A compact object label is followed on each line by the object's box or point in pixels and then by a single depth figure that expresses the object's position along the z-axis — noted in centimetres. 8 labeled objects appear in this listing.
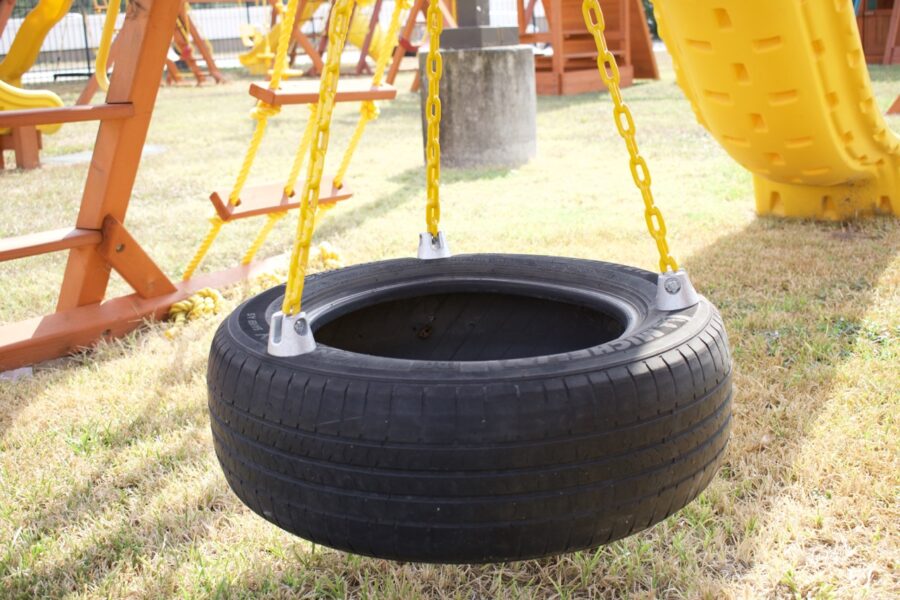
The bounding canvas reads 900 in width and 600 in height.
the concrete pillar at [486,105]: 670
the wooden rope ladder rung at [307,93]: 351
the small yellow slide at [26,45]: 654
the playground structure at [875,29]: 1383
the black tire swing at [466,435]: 137
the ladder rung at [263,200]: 382
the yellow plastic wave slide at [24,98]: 495
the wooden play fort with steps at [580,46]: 1227
